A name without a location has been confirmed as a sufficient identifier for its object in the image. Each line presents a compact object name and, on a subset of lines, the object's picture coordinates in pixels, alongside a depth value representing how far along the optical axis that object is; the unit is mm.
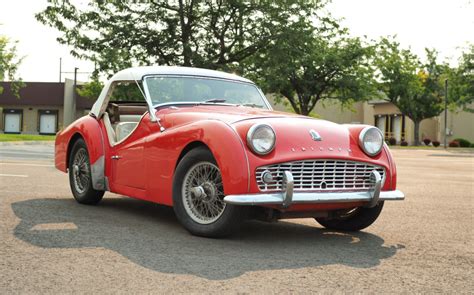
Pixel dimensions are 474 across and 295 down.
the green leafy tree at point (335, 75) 43031
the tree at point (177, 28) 21281
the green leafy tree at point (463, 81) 46656
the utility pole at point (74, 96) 59050
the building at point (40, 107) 59281
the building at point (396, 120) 60031
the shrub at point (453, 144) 53341
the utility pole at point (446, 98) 49094
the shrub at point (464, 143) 54562
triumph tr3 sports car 4676
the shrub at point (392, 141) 58500
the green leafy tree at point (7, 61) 48891
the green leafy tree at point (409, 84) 56219
